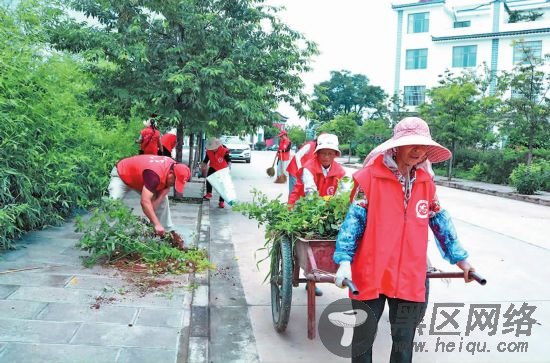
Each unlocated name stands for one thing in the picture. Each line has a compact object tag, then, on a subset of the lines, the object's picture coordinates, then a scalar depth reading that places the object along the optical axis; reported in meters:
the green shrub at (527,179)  16.50
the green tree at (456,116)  21.39
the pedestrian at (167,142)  11.00
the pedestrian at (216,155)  10.77
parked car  29.09
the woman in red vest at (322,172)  4.88
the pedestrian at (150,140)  10.45
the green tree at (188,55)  9.62
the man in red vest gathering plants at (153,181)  5.30
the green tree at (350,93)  59.28
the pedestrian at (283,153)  16.22
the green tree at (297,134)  45.36
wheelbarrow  3.36
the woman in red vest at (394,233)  2.75
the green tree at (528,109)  18.00
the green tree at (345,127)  34.31
